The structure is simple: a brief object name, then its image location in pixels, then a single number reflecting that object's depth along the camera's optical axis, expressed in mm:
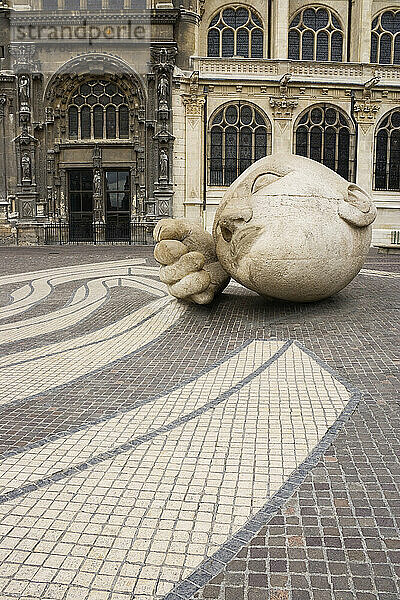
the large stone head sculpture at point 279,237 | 8359
